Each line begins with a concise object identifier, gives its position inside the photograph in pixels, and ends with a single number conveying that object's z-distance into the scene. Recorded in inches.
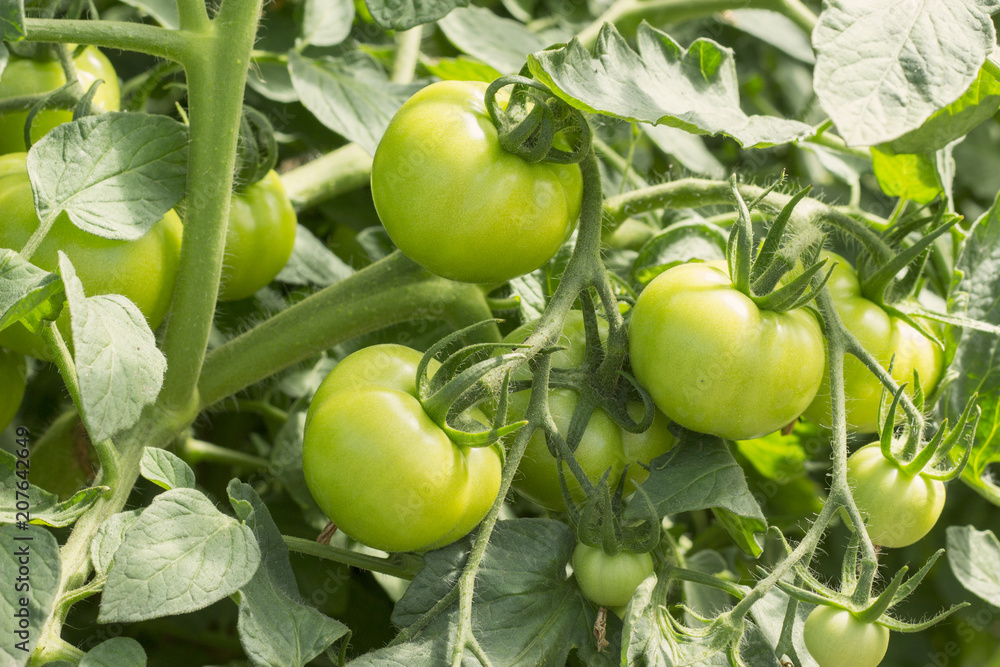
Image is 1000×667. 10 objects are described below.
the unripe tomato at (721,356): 32.1
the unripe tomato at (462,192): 32.1
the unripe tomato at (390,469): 31.6
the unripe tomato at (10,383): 34.3
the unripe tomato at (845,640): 32.0
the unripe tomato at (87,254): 32.7
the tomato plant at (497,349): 31.6
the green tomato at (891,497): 33.1
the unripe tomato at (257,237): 35.2
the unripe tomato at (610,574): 32.7
